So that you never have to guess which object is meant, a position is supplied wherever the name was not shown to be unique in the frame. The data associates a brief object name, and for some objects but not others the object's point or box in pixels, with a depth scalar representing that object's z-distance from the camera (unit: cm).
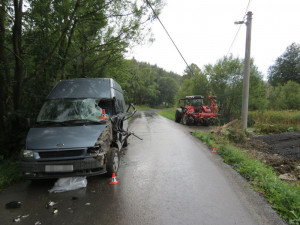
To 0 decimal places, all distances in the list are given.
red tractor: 1431
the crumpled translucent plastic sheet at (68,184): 380
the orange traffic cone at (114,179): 415
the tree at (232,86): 1755
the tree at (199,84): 2023
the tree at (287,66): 5016
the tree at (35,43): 585
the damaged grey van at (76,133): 365
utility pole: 966
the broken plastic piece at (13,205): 322
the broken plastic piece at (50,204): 322
